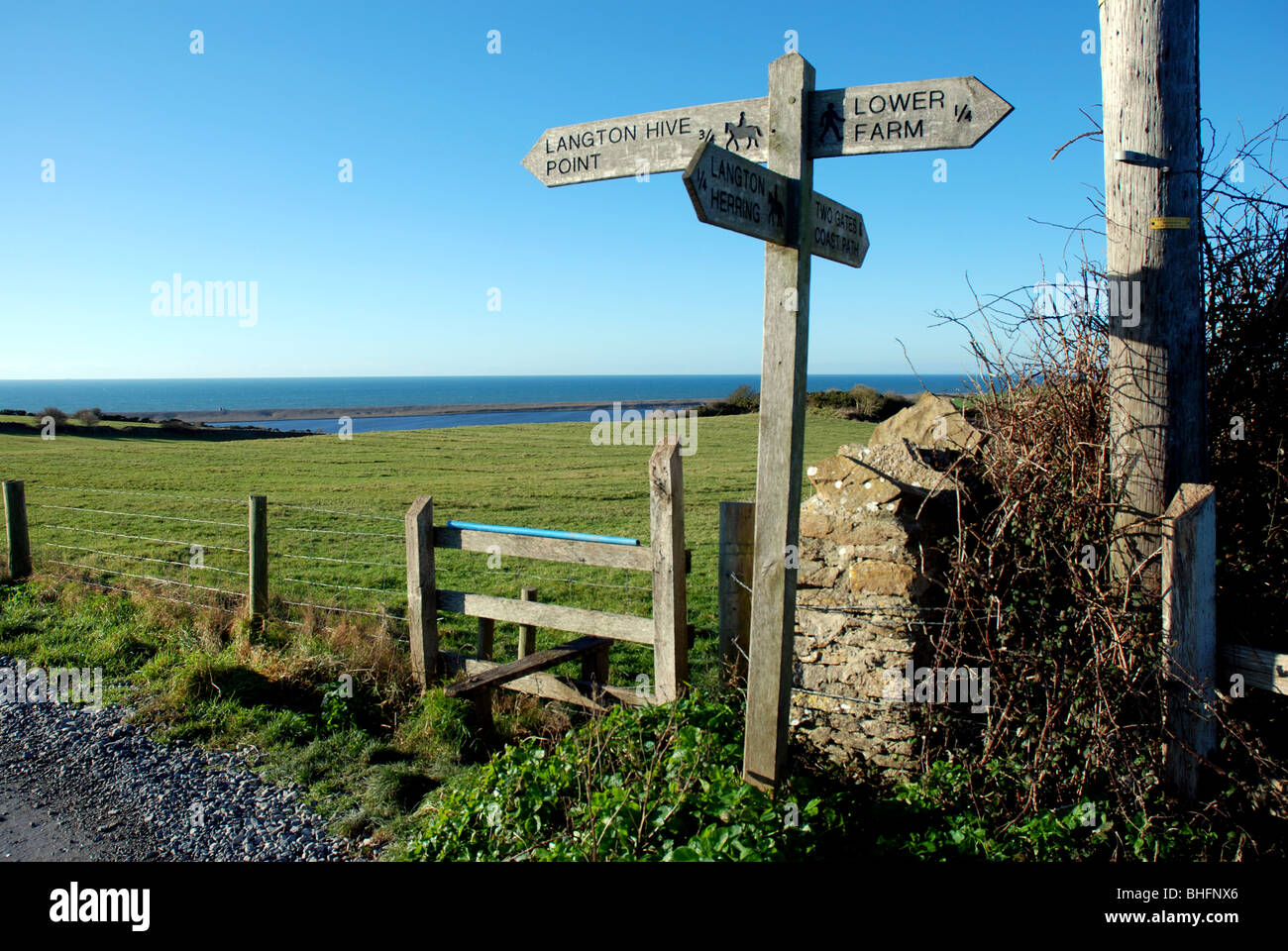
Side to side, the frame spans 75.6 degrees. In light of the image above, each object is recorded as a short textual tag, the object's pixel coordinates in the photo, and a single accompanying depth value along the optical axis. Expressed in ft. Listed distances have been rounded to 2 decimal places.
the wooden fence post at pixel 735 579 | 18.22
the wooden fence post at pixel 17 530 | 31.01
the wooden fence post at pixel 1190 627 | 12.37
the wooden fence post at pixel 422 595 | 21.40
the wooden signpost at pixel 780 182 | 11.25
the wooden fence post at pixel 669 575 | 17.67
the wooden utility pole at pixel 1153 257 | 13.43
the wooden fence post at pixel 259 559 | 25.21
